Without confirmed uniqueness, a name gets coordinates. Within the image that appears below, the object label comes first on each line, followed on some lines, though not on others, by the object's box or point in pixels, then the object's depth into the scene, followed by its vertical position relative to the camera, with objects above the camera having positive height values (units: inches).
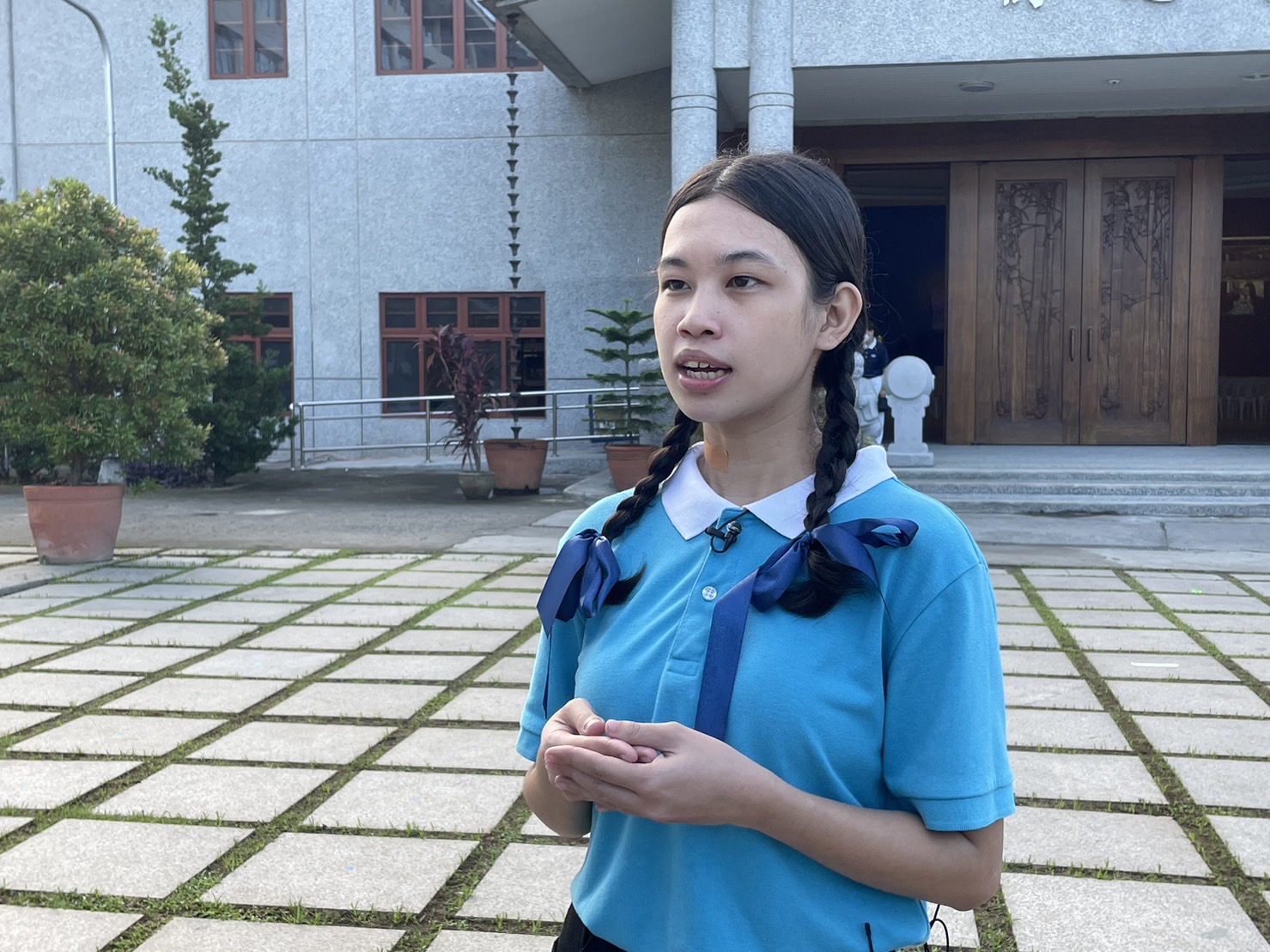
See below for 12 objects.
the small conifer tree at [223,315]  544.1 +32.6
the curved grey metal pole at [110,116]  594.9 +126.4
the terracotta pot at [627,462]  478.3 -24.4
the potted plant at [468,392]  504.1 +0.8
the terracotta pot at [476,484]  500.7 -33.5
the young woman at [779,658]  51.9 -10.5
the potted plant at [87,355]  322.0 +9.8
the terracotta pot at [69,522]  335.3 -31.8
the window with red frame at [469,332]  669.3 +29.0
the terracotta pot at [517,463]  513.0 -26.3
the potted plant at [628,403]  485.1 -3.6
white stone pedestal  507.2 -1.2
